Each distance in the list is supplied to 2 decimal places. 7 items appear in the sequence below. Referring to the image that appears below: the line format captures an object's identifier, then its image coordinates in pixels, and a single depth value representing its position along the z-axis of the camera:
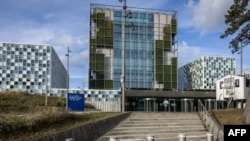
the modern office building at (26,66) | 89.29
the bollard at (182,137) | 10.60
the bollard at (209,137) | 11.89
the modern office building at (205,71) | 108.49
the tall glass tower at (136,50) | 65.20
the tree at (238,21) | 15.48
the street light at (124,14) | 19.35
